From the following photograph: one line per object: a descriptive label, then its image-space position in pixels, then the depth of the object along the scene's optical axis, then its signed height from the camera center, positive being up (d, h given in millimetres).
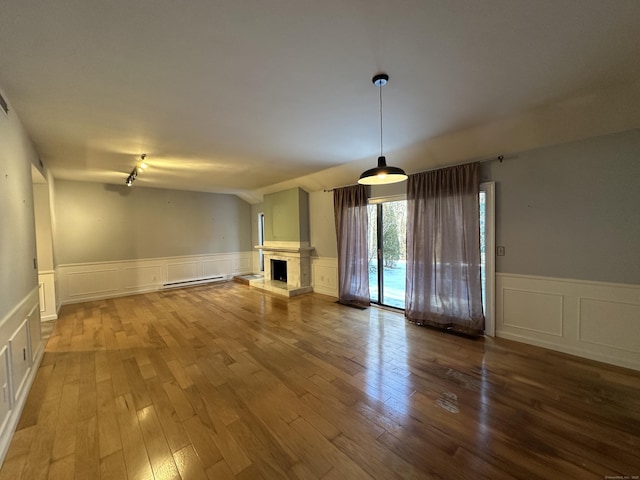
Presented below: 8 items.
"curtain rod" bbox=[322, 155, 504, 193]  3285 +899
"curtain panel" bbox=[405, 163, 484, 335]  3514 -341
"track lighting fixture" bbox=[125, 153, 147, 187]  4015 +1218
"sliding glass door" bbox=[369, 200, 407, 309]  4727 -476
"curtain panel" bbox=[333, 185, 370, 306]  5020 -288
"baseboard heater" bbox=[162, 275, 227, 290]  6845 -1355
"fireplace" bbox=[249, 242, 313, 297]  6094 -991
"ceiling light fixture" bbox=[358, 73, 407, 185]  2008 +493
